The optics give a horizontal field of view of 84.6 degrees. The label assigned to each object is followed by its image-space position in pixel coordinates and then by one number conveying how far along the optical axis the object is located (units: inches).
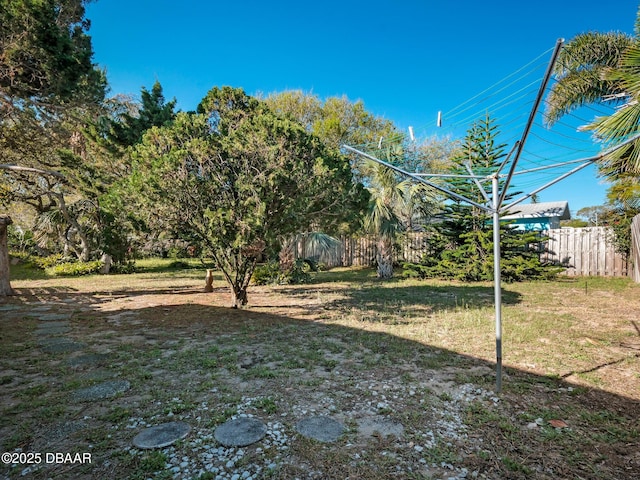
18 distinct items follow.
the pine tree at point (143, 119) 355.6
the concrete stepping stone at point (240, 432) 81.1
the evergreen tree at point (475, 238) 344.9
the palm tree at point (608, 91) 235.0
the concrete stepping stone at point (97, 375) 120.6
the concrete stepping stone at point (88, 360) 135.6
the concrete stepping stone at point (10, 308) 241.4
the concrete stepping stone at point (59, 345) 153.9
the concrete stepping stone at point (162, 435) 80.2
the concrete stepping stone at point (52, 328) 184.2
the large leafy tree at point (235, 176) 189.5
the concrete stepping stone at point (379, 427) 85.7
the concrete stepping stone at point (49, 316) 215.9
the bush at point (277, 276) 389.4
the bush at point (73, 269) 455.5
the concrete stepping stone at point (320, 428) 83.9
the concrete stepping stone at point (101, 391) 104.7
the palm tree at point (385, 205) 383.4
